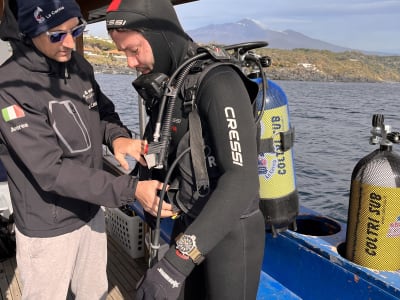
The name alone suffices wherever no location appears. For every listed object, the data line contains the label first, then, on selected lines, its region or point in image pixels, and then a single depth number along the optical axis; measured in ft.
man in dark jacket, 5.74
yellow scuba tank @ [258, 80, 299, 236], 7.84
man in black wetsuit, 4.64
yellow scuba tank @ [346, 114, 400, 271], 6.78
